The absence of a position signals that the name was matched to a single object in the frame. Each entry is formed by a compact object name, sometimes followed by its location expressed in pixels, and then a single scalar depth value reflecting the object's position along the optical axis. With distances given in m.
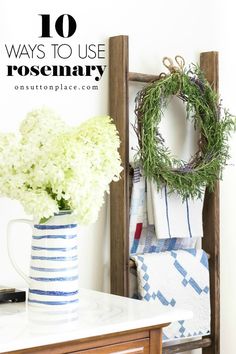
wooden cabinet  1.82
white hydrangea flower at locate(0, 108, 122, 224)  1.97
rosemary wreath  2.57
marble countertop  1.77
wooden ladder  2.54
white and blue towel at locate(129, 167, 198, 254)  2.62
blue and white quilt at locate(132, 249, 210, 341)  2.58
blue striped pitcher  2.05
